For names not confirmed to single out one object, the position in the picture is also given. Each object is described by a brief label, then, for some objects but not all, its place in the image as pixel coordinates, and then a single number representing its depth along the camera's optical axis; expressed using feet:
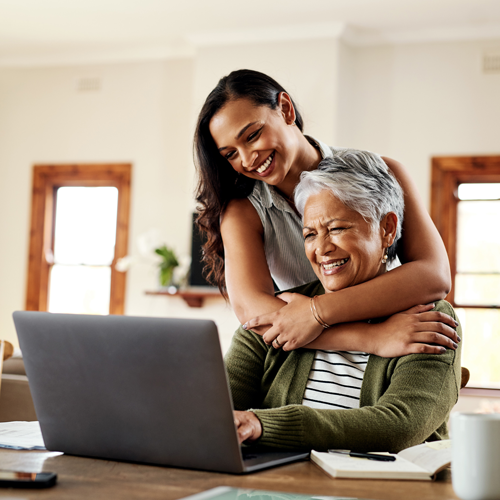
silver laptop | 2.85
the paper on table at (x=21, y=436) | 3.49
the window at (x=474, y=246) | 17.06
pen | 3.19
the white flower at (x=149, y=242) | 18.78
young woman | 4.60
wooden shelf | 17.79
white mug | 2.44
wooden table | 2.61
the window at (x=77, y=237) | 19.93
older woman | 3.62
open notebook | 2.93
